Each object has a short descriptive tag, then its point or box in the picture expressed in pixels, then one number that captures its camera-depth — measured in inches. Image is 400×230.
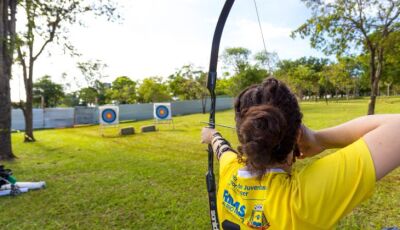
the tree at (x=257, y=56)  1242.5
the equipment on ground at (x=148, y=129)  484.2
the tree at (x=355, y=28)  249.4
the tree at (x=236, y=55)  1326.3
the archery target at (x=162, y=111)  583.5
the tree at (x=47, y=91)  1594.5
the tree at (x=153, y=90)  1269.7
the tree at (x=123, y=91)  1493.6
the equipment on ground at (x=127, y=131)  453.0
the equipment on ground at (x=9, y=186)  154.3
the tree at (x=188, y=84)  1159.0
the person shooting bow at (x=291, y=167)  29.4
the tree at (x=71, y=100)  1764.3
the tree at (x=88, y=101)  1549.6
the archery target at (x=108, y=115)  514.9
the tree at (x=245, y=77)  1173.1
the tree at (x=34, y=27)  311.1
